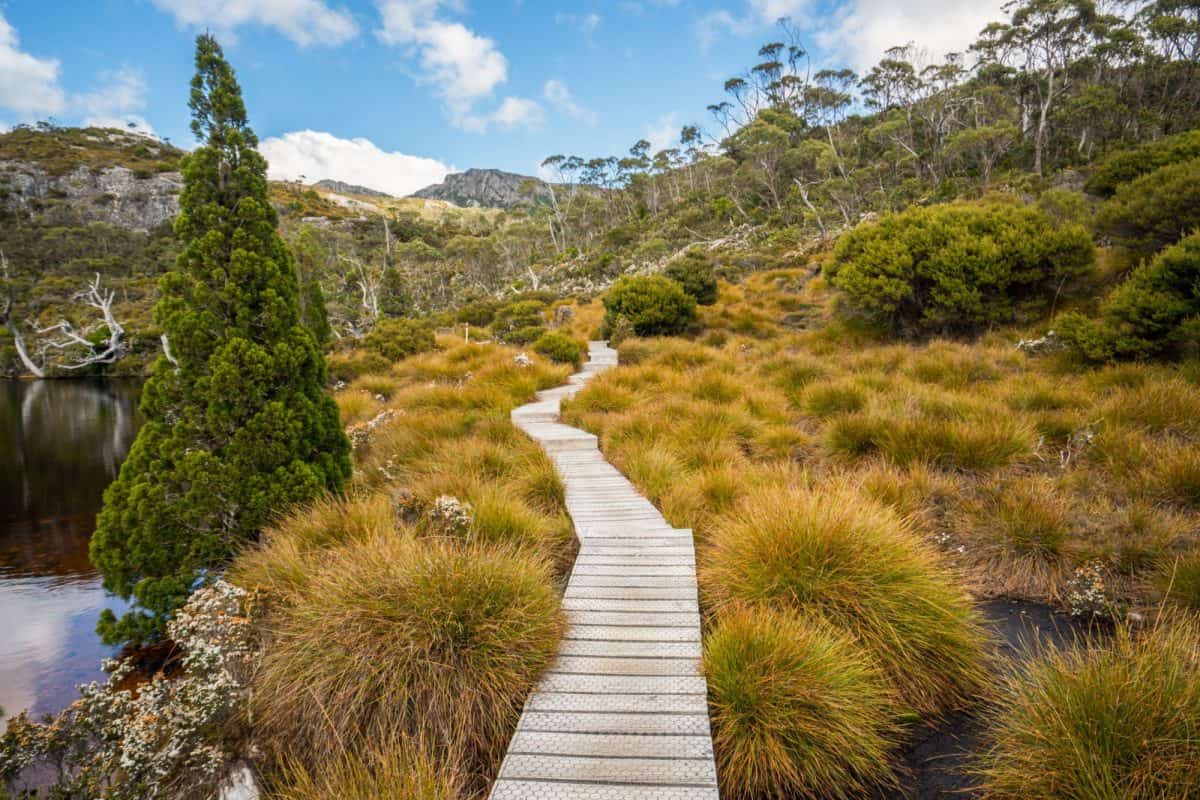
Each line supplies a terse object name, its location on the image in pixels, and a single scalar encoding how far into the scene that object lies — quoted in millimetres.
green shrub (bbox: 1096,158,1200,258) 9383
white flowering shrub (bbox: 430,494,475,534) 4543
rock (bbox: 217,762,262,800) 2699
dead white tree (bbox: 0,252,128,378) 30672
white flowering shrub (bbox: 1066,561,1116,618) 3902
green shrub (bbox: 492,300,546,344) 18178
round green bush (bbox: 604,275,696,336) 16047
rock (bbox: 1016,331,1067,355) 9280
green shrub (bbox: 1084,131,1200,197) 14109
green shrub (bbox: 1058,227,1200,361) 7461
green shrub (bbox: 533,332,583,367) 13977
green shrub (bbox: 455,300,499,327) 24106
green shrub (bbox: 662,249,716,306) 18281
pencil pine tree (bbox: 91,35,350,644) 4801
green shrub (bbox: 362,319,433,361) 17375
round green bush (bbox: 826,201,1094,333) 10992
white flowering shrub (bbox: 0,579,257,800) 2525
